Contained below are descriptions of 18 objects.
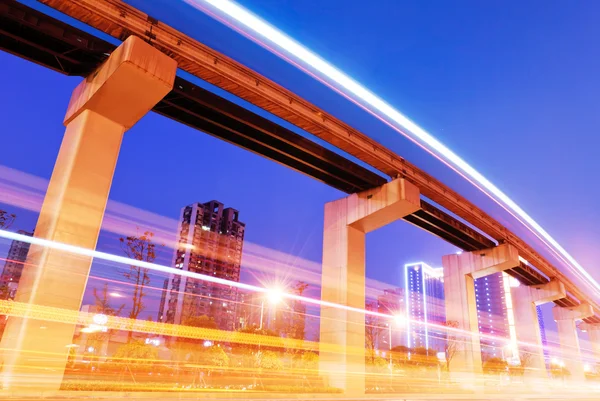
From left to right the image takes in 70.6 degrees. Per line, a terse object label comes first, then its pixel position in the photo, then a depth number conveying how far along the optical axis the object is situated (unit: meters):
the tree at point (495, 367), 37.38
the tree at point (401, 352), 38.08
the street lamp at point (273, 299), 38.62
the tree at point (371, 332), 33.05
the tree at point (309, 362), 18.88
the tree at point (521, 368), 39.43
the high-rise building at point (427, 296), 97.22
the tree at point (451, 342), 30.10
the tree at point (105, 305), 25.11
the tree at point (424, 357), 33.81
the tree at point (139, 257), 23.62
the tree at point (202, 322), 39.00
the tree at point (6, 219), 21.06
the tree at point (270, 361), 18.84
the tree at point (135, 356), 16.42
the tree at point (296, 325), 39.38
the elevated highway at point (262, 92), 11.74
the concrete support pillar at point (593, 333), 60.88
